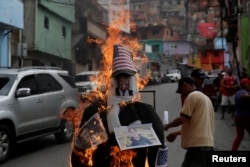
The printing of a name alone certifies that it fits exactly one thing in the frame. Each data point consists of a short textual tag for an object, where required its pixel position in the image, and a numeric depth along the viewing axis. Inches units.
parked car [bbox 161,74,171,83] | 2067.2
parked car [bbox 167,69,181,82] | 2129.8
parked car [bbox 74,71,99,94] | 856.3
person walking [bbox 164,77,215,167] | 201.6
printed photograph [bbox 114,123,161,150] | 147.7
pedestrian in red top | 608.1
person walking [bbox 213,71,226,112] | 733.3
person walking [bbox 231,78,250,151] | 321.1
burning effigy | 151.0
